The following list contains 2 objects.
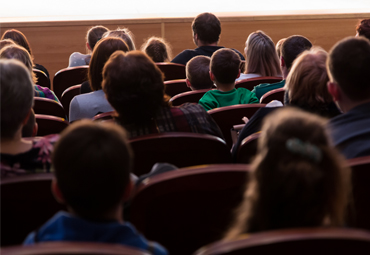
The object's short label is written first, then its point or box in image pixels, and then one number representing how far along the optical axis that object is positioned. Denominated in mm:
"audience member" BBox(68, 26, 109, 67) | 6177
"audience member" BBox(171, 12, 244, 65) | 6535
